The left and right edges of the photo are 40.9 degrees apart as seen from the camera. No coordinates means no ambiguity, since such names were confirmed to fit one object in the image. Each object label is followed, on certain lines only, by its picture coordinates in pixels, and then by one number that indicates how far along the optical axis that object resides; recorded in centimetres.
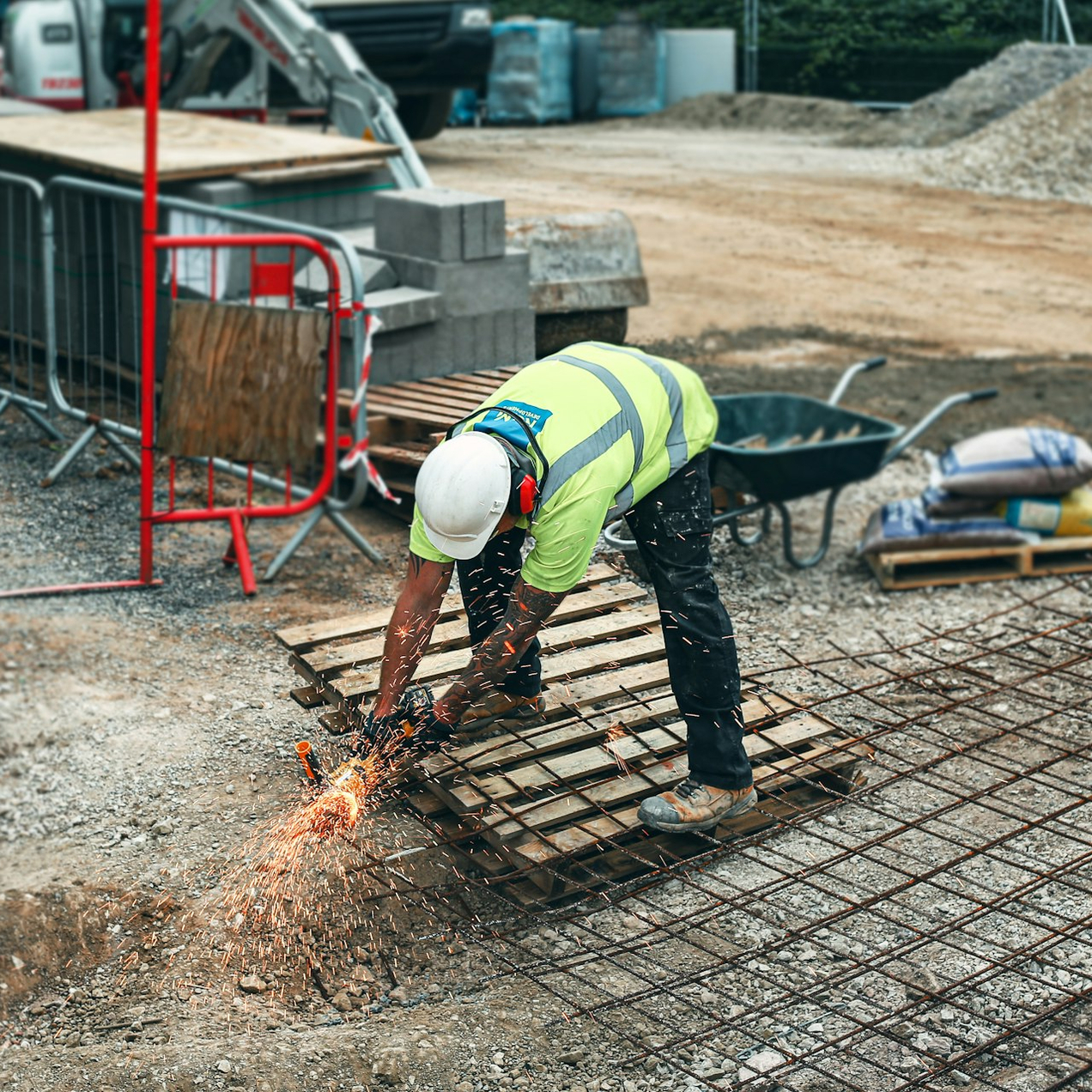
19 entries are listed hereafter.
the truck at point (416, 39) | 1573
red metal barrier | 640
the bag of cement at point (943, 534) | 702
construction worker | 390
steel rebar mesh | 379
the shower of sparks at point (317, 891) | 419
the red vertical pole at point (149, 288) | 575
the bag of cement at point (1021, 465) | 688
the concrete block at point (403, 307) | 747
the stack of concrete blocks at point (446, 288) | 770
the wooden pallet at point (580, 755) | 443
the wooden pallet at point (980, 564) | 701
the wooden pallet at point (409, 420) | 701
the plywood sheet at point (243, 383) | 633
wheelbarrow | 649
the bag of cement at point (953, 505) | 702
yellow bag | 703
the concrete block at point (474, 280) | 779
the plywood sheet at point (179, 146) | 834
